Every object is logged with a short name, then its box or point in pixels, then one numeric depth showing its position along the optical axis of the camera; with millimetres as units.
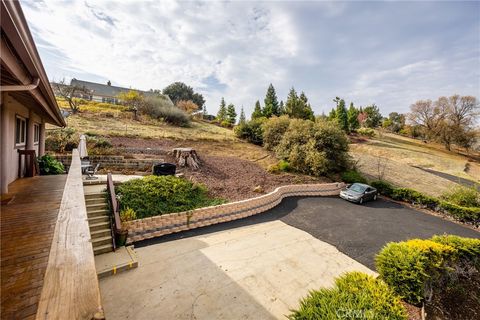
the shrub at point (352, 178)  16422
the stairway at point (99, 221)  5797
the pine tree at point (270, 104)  37562
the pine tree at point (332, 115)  38422
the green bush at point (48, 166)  8789
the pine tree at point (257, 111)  38750
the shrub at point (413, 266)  4414
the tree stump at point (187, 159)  13486
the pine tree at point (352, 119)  38969
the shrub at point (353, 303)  3103
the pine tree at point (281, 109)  36725
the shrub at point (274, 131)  22053
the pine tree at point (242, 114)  51162
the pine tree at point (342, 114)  36562
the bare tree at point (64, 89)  28073
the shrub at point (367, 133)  39562
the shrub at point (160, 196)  7660
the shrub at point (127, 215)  6688
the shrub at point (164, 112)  31047
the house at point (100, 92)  42388
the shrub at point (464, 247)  5734
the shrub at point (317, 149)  15812
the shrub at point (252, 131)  25641
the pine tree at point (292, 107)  32594
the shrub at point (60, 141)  13703
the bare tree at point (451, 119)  32875
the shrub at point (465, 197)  13234
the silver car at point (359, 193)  13062
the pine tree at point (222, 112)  50466
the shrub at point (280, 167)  15473
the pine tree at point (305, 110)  32906
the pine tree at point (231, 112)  48531
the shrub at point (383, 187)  15286
